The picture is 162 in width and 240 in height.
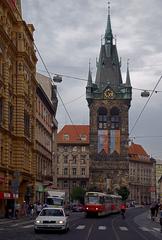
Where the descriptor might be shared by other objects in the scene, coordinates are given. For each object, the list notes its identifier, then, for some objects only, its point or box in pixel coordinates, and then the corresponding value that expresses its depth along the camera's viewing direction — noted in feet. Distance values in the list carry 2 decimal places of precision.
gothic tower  533.96
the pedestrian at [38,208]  226.58
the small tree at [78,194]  468.34
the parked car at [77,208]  351.40
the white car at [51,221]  108.58
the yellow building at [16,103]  193.77
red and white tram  223.30
